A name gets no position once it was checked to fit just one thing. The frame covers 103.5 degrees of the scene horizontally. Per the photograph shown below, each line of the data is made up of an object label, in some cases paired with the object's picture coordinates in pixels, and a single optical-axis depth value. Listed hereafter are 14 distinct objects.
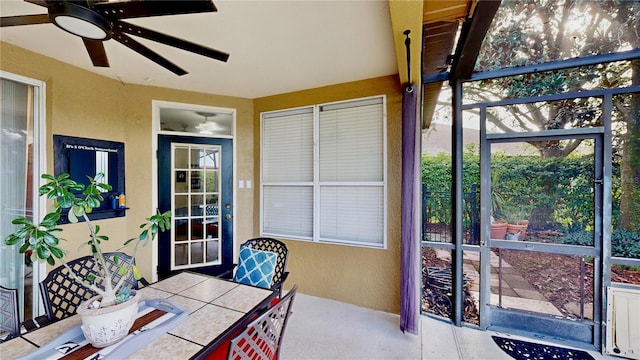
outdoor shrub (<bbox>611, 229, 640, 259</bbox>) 2.10
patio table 1.15
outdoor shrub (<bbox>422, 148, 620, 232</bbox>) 2.24
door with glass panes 3.28
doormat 2.08
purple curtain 2.35
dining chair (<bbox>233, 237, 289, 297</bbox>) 2.17
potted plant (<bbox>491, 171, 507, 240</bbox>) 2.47
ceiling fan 1.24
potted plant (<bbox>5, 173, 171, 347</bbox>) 1.06
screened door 2.21
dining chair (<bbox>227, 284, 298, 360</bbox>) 1.04
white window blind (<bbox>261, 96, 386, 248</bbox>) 2.93
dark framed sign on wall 2.56
